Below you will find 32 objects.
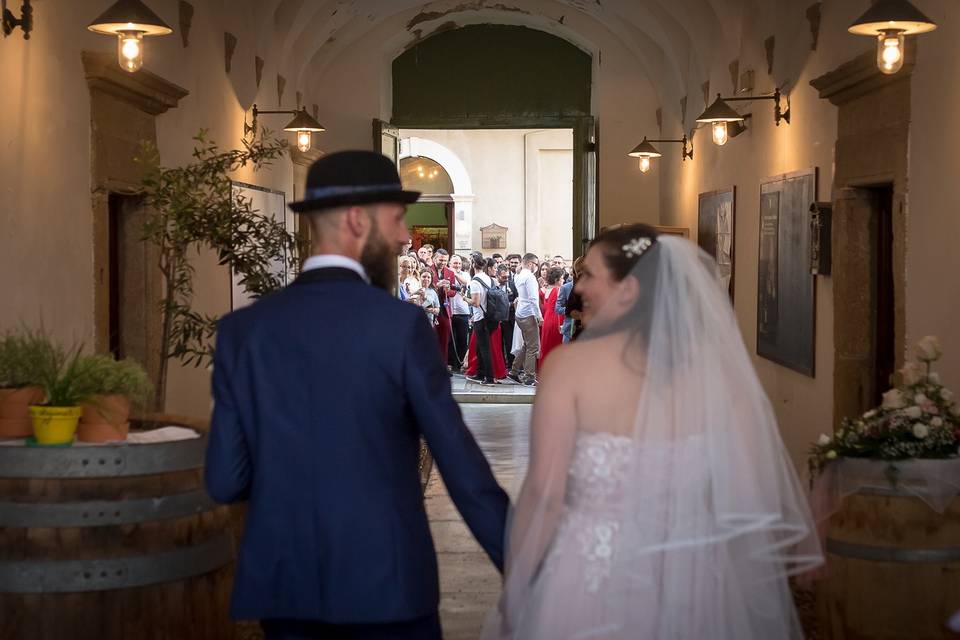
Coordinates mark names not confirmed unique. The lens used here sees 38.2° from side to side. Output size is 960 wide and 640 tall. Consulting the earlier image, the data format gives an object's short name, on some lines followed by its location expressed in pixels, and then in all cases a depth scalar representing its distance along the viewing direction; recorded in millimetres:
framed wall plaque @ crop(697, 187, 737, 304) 10781
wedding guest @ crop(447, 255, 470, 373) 16703
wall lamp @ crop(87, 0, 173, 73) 6078
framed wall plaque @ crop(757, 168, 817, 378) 8305
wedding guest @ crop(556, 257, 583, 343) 13641
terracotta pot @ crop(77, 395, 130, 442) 3549
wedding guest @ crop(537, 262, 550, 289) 16780
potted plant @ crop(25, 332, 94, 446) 3498
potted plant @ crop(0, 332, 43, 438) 3637
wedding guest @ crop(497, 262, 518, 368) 16734
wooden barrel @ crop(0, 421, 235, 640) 3215
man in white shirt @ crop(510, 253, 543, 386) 16047
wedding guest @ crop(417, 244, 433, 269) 16672
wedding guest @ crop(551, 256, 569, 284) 15452
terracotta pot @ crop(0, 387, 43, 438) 3633
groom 2568
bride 2754
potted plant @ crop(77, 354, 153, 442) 3553
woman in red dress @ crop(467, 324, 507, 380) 16359
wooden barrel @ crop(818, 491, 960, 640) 3986
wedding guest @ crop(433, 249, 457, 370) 16281
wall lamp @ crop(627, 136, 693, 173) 12688
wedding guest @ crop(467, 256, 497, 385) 16062
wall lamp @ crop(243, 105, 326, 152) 11000
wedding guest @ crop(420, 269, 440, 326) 15492
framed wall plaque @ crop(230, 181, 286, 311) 10438
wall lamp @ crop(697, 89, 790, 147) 8969
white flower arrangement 4223
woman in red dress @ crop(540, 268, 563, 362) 14938
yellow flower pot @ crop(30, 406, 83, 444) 3492
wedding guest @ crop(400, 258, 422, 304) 15206
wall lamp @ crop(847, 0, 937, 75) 5605
